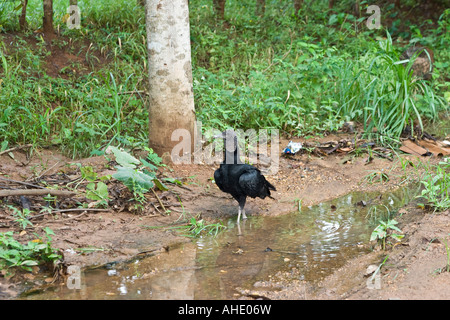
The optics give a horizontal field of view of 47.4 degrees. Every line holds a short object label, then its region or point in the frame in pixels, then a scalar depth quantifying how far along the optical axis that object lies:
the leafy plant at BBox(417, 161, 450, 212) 4.80
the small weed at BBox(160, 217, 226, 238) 4.92
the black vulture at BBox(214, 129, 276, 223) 5.08
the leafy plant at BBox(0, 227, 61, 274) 3.91
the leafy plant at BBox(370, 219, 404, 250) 4.39
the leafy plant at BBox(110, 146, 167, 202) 5.03
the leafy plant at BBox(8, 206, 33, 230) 4.48
